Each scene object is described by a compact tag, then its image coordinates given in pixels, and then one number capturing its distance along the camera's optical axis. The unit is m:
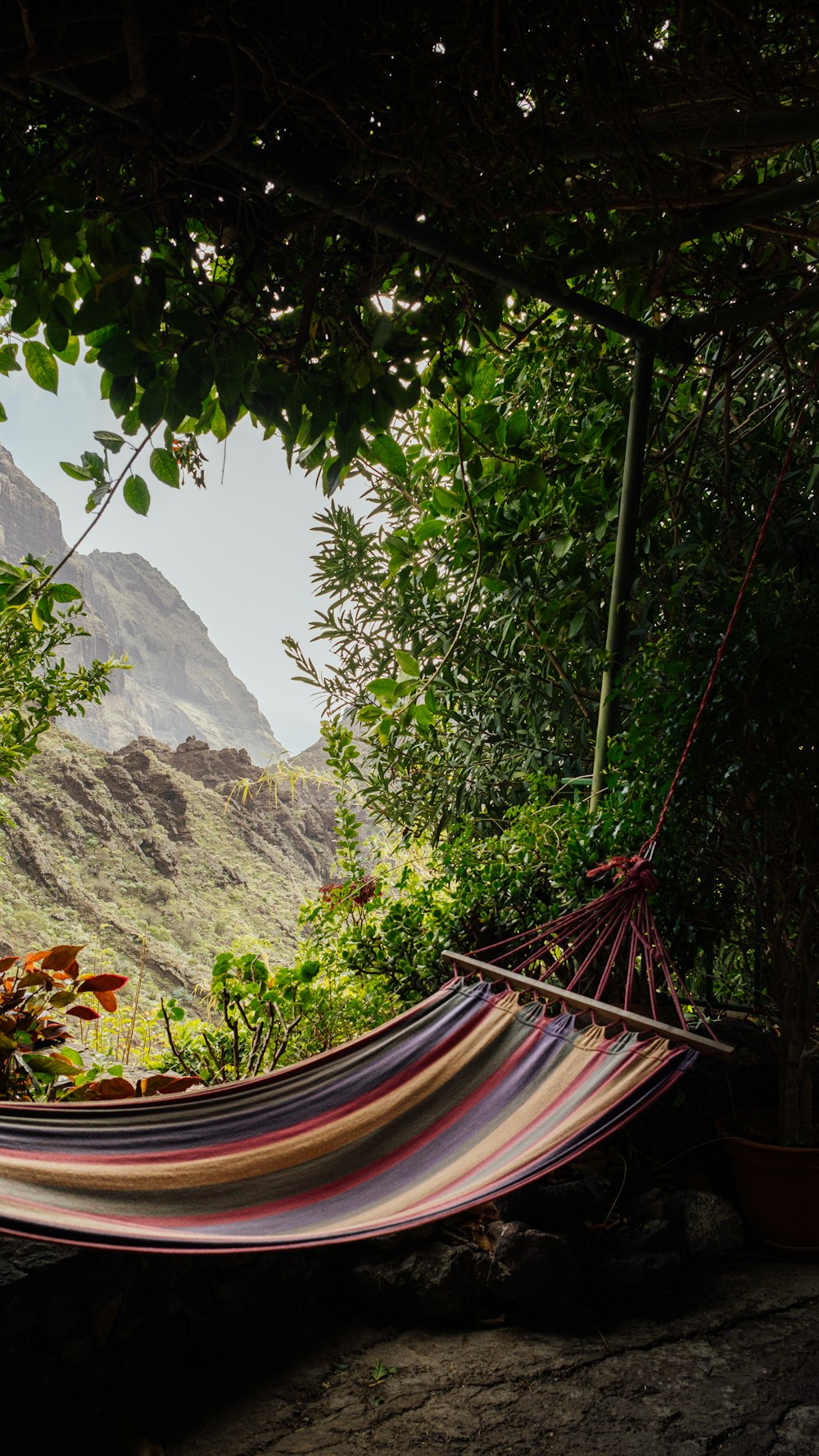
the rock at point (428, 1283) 1.66
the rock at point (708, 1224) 1.90
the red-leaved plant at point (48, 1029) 1.75
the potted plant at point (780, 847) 1.89
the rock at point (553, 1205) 1.80
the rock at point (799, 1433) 1.30
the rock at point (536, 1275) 1.65
